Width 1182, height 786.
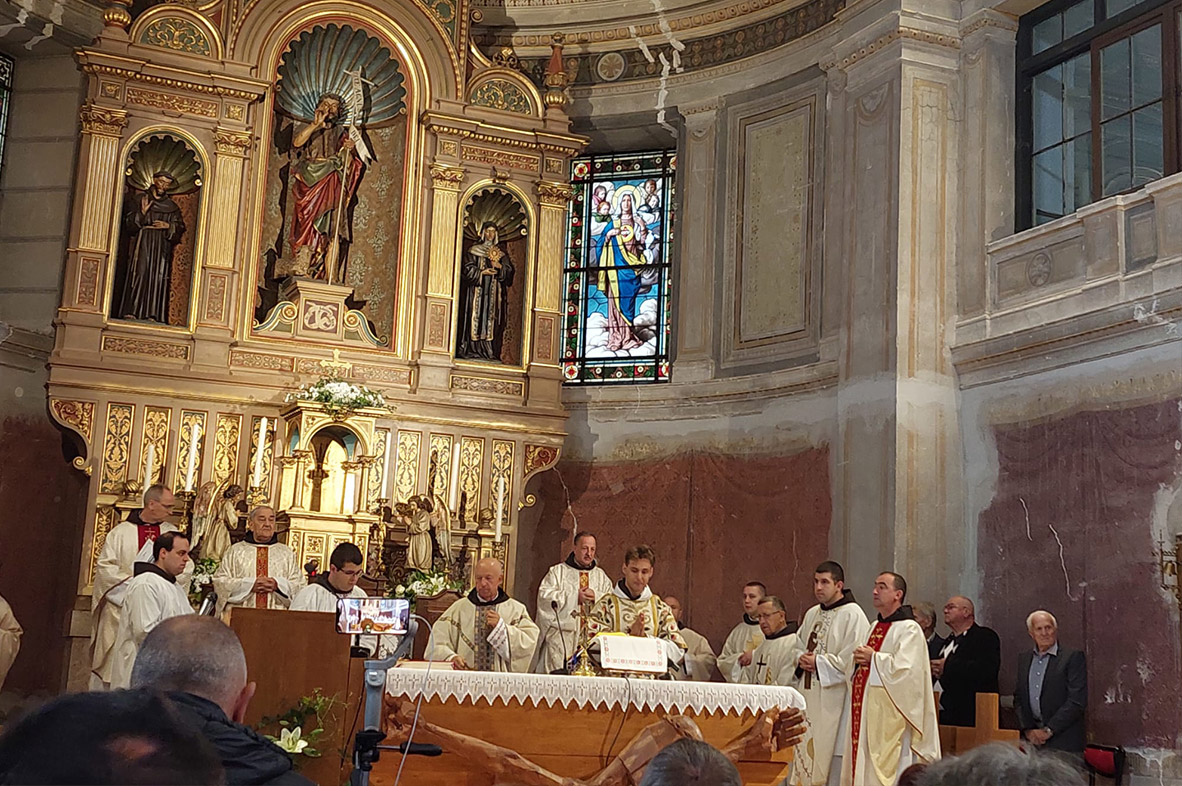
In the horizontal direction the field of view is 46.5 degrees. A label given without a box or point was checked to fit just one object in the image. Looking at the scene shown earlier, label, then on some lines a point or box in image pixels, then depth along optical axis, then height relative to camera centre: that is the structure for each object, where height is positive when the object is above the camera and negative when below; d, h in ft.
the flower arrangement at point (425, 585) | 37.38 -0.25
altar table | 24.71 -2.34
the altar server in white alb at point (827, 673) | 30.45 -1.71
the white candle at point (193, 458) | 39.01 +3.02
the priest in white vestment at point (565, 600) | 32.30 -0.42
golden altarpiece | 40.11 +9.52
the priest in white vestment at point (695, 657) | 34.04 -1.75
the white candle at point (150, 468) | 38.48 +2.61
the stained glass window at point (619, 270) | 48.98 +11.34
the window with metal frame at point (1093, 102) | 34.65 +13.39
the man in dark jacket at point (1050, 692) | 30.30 -1.90
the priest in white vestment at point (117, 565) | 30.83 -0.13
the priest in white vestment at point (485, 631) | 30.58 -1.16
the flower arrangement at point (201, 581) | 35.19 -0.42
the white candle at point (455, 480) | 42.22 +2.96
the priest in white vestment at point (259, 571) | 33.78 -0.10
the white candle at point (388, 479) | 41.98 +2.86
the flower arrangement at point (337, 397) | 40.01 +5.04
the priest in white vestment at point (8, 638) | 35.99 -2.16
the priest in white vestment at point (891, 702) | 29.19 -2.19
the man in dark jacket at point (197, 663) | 10.04 -0.72
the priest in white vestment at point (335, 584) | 30.42 -0.30
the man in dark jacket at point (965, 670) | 32.45 -1.59
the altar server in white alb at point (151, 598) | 28.78 -0.75
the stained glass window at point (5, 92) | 44.88 +14.97
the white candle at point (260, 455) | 38.99 +3.15
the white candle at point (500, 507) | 41.14 +2.16
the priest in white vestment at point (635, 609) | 30.12 -0.50
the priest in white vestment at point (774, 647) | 31.91 -1.25
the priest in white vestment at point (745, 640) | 34.01 -1.30
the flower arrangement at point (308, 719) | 23.00 -2.50
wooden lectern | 23.36 -1.71
